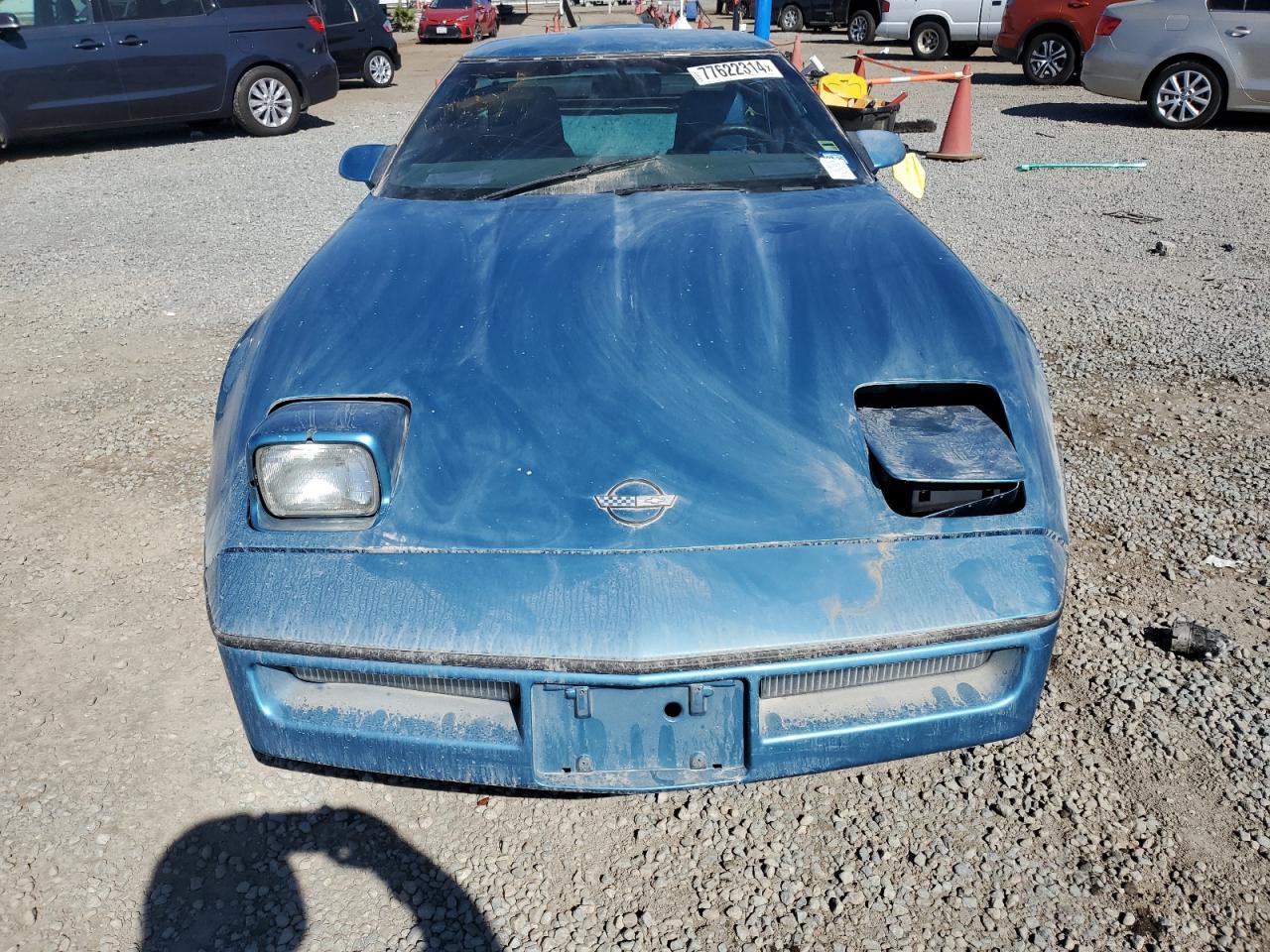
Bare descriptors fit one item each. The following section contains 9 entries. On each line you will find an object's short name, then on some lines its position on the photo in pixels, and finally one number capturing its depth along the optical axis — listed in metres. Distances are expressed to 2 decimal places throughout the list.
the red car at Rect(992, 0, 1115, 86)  12.88
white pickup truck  16.38
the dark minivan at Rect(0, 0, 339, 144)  9.23
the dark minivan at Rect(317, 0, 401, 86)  14.14
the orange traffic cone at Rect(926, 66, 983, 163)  8.62
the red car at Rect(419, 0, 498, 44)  23.12
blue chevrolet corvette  1.79
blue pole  8.59
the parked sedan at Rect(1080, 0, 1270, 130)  9.41
